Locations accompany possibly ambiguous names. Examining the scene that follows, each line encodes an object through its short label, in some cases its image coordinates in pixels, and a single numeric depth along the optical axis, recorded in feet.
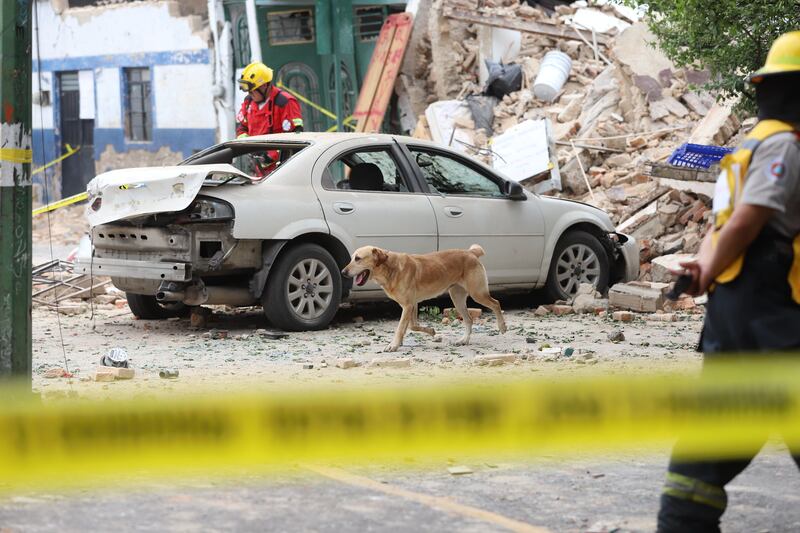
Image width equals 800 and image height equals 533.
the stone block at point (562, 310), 72.23
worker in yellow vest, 23.56
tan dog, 59.72
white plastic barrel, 124.77
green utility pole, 39.68
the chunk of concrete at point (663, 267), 81.97
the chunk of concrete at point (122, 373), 50.65
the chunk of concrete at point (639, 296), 71.67
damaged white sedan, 61.05
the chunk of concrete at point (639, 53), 116.88
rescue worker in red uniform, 78.23
